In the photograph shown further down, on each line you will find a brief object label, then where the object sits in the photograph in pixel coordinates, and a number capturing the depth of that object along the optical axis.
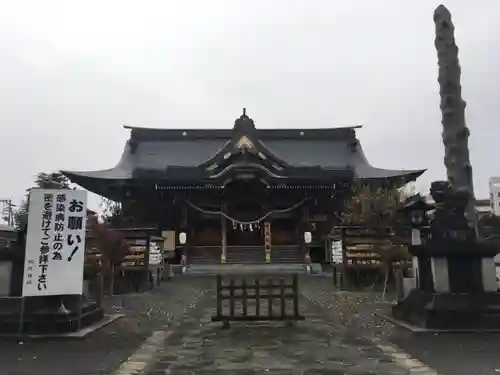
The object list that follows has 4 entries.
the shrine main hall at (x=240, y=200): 30.17
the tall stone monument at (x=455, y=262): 8.57
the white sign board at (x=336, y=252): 25.35
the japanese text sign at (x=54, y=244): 8.50
